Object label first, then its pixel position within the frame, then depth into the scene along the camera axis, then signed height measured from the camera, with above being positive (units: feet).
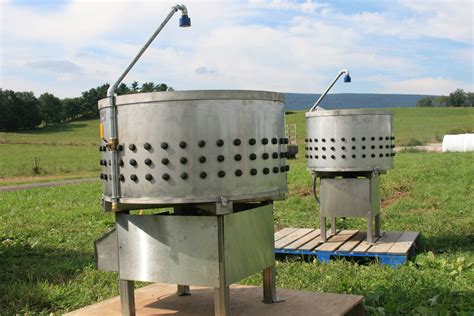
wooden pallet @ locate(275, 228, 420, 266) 20.85 -4.88
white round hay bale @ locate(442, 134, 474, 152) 89.66 -4.42
